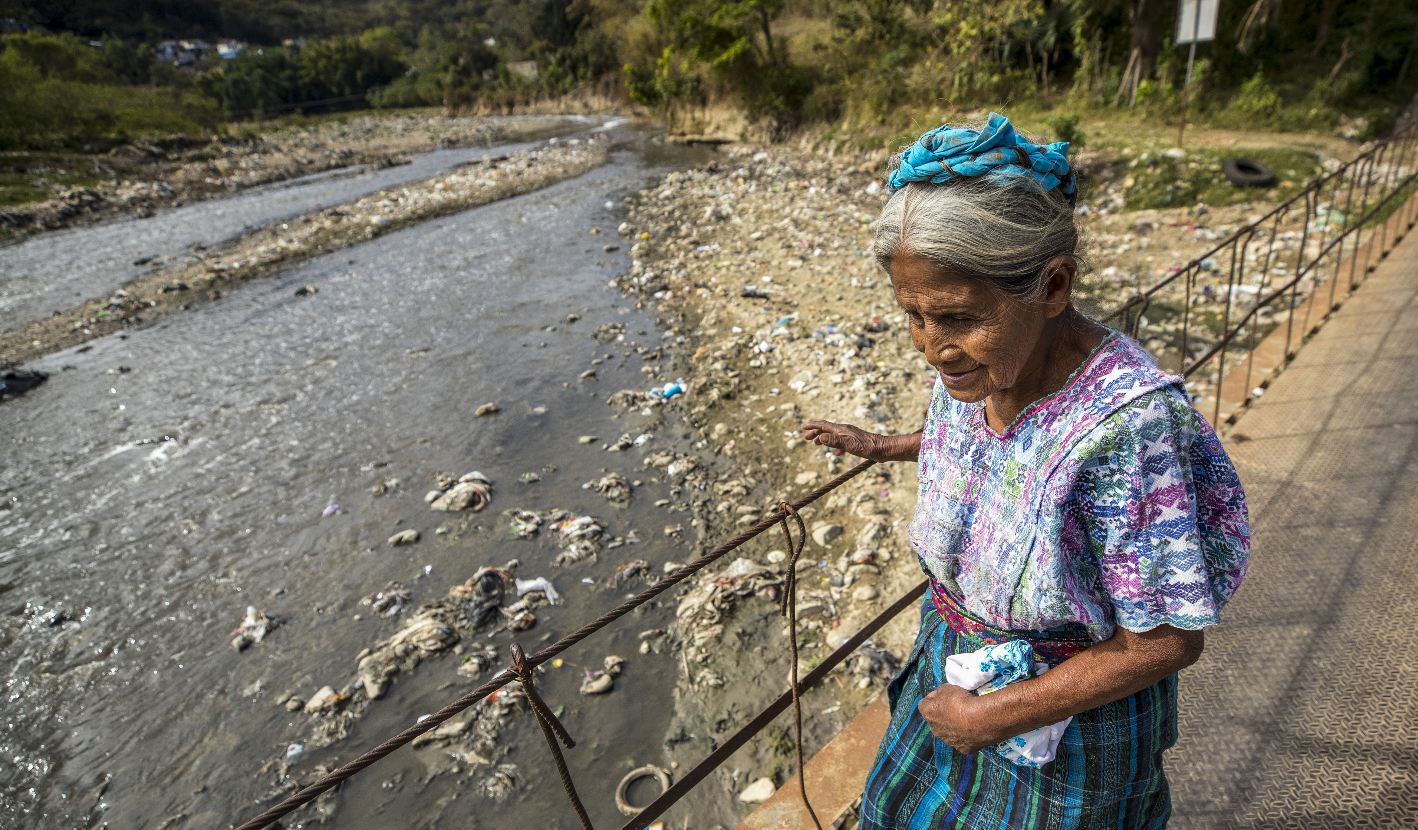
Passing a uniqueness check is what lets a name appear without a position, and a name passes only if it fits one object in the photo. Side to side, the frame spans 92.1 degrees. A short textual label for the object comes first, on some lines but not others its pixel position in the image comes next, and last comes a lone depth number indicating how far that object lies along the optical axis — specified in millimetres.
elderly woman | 823
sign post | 7773
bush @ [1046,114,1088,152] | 8492
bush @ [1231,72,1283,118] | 9117
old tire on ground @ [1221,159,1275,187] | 7219
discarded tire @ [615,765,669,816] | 2840
